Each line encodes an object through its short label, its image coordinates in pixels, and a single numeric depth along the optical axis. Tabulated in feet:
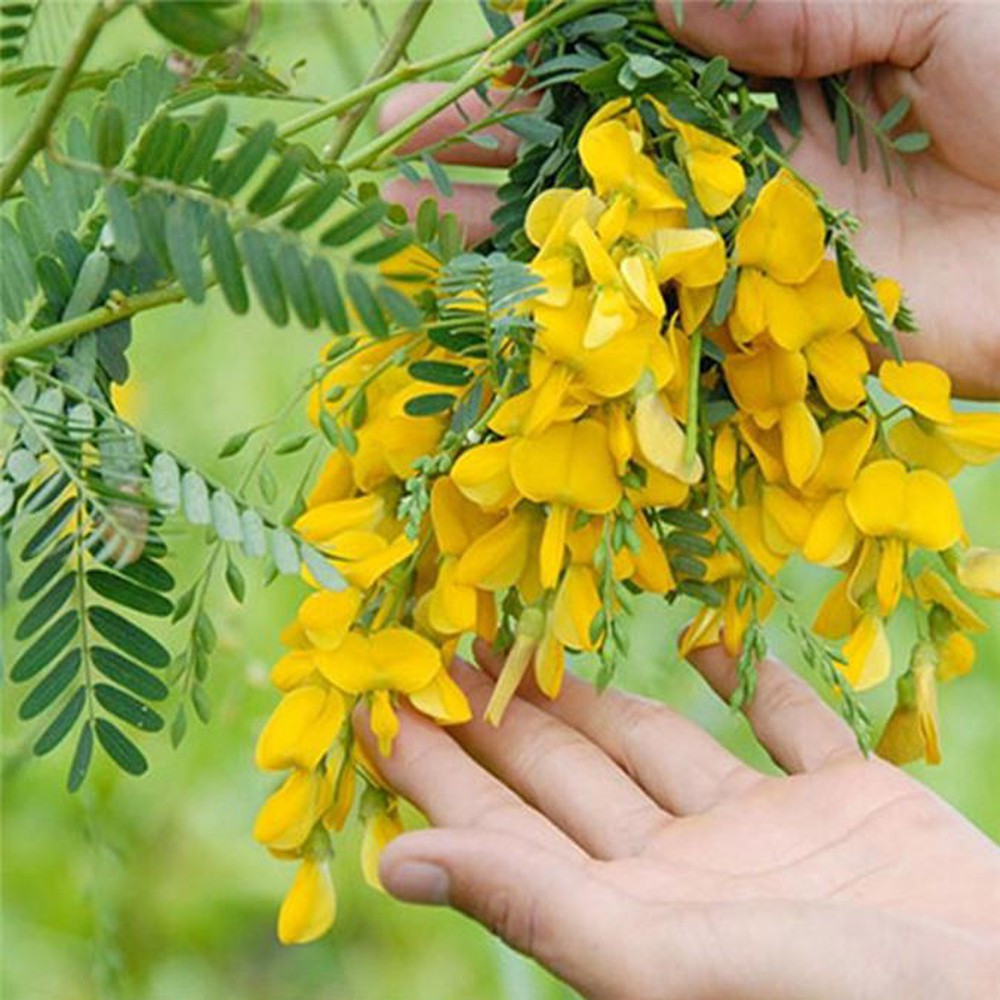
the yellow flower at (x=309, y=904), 2.52
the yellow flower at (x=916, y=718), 2.58
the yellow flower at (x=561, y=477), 2.41
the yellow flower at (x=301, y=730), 2.46
